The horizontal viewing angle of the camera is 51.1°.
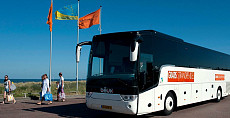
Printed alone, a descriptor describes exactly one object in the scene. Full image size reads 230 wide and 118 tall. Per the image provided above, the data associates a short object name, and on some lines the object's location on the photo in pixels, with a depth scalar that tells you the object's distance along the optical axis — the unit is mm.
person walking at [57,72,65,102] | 15656
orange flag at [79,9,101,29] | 24156
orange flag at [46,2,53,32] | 20981
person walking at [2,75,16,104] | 14820
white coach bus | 8695
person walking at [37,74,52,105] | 14172
